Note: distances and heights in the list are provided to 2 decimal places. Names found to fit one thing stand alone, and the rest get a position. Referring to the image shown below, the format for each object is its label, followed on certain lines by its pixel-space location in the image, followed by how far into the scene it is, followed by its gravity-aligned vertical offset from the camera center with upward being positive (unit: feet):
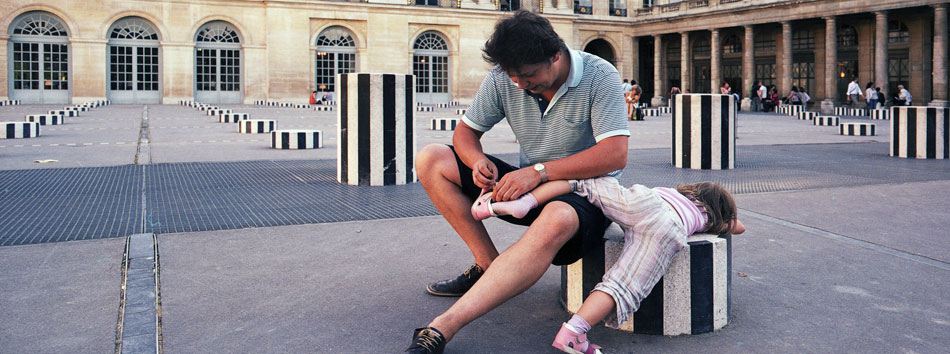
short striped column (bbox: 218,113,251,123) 64.71 +2.46
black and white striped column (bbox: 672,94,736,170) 29.40 +0.52
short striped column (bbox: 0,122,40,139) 44.55 +0.99
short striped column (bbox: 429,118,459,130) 57.36 +1.62
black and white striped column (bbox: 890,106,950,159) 33.68 +0.49
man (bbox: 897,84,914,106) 102.47 +6.24
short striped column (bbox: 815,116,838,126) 70.45 +2.13
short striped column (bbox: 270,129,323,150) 38.41 +0.35
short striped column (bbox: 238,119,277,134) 51.08 +1.35
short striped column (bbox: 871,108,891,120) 90.22 +3.52
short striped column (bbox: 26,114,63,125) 61.31 +2.23
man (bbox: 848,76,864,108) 109.40 +7.51
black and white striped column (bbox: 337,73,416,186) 24.38 +0.53
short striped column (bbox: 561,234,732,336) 9.57 -1.85
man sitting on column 8.78 -0.15
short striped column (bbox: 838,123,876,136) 53.52 +1.05
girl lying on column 8.81 -0.99
